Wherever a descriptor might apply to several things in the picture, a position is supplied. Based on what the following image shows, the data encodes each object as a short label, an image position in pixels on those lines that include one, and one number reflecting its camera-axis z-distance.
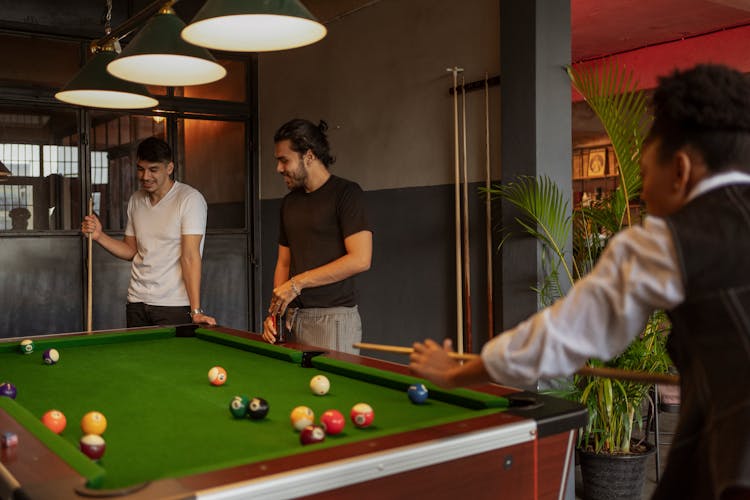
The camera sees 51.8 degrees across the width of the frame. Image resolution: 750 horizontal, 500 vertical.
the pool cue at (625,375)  1.45
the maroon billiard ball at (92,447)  1.48
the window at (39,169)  5.72
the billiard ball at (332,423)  1.61
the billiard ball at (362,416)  1.67
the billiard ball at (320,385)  2.04
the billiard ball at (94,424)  1.67
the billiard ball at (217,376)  2.22
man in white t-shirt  3.78
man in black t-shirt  3.12
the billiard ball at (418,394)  1.89
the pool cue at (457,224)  4.41
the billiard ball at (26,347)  2.88
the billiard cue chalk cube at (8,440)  1.50
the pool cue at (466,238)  4.41
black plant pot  3.41
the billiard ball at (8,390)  2.07
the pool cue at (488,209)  4.20
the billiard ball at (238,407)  1.81
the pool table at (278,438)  1.33
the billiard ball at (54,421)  1.72
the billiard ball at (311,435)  1.55
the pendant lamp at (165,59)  2.51
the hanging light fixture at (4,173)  5.62
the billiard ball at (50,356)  2.65
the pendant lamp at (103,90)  2.91
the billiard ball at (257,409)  1.80
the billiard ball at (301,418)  1.66
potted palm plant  3.42
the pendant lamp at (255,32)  2.25
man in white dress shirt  1.12
